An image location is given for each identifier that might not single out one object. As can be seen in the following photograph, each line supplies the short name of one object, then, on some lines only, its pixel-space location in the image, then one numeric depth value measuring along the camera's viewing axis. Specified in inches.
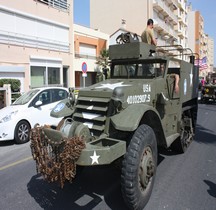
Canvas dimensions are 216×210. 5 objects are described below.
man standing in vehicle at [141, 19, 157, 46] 233.7
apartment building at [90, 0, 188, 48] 1513.3
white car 309.0
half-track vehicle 134.1
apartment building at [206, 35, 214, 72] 4696.6
